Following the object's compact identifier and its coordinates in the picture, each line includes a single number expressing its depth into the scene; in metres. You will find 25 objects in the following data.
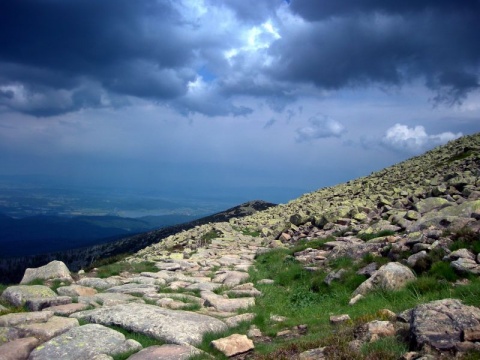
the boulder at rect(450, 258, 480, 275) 10.27
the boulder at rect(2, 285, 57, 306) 11.63
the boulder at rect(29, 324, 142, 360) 8.00
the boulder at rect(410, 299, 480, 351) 6.04
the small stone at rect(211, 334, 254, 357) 8.03
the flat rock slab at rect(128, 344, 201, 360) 7.71
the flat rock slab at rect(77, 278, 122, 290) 15.00
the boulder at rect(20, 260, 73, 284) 15.48
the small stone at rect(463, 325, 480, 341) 6.01
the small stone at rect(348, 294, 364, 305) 10.94
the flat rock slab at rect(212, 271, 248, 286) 15.76
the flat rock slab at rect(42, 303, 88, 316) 10.57
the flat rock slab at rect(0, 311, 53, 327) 9.55
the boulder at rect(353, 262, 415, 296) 10.95
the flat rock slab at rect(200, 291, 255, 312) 11.95
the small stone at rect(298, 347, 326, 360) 6.63
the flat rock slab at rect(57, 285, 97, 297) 13.10
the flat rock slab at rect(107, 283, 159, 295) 13.79
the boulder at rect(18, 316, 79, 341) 8.92
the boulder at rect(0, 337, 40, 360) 7.94
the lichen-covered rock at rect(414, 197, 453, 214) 19.39
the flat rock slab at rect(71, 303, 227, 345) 8.92
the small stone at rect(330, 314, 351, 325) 9.13
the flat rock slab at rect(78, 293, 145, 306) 11.84
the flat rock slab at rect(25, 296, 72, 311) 11.05
